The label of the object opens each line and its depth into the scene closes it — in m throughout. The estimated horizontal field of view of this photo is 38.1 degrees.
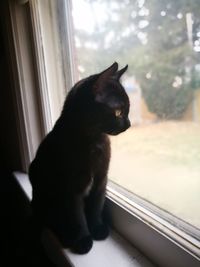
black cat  0.65
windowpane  0.59
